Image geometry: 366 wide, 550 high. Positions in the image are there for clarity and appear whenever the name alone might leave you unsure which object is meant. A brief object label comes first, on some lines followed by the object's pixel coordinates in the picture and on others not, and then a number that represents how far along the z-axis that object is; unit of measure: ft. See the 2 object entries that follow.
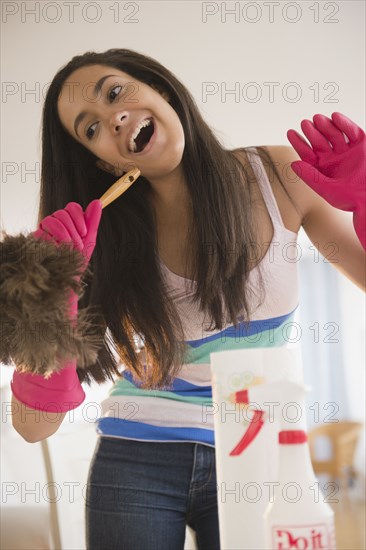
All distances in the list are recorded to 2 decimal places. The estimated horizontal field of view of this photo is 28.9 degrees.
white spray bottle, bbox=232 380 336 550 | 1.88
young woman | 3.27
